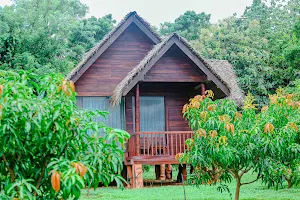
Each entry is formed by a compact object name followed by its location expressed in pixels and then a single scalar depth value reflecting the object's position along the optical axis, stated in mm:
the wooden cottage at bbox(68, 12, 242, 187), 13977
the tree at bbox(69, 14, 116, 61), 27453
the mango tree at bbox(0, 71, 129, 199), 3891
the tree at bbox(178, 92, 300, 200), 7266
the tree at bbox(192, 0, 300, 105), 26781
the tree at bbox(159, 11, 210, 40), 39250
